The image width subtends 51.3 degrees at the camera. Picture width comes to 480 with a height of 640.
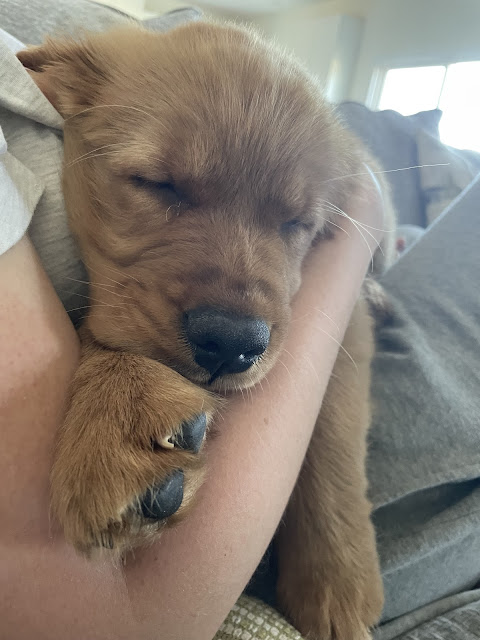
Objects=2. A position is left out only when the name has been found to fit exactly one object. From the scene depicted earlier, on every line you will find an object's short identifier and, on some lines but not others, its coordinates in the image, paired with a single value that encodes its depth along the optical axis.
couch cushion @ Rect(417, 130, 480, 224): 0.65
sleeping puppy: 0.13
